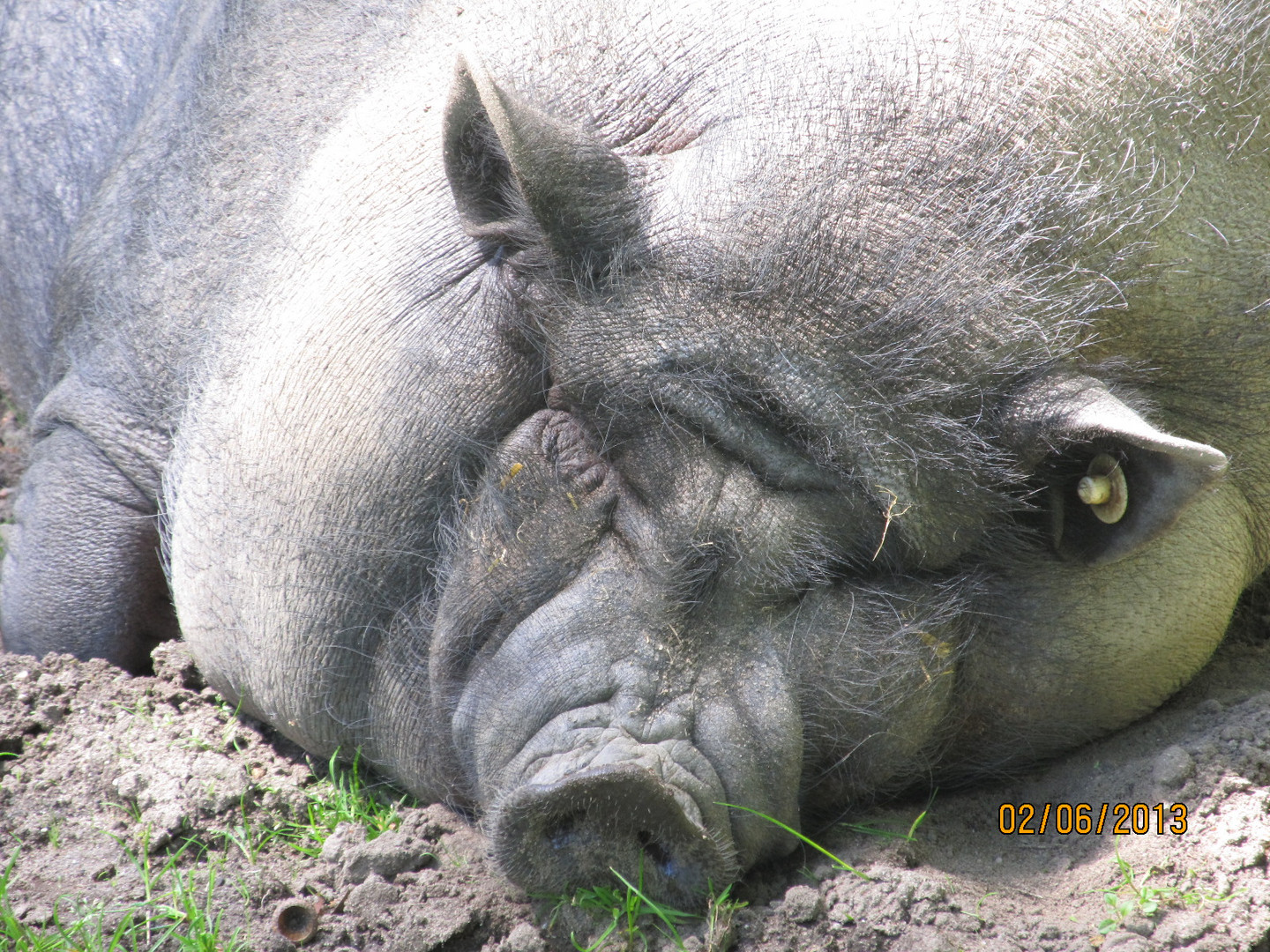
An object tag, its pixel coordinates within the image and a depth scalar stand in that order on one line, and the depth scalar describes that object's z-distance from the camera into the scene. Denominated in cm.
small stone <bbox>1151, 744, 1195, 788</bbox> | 516
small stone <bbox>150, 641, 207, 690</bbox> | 704
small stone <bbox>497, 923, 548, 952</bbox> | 477
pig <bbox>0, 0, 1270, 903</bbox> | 454
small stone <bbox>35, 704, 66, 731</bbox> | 644
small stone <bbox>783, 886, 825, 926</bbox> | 468
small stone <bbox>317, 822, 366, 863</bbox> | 543
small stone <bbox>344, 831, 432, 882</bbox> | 524
